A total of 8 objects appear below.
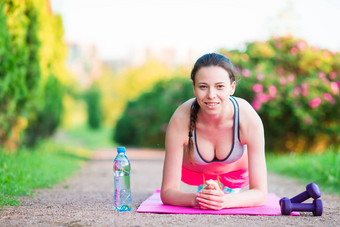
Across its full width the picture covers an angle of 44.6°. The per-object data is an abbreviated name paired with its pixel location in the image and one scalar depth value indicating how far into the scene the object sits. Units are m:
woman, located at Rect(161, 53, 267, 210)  3.21
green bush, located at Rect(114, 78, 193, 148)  13.24
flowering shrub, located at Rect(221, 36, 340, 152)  9.19
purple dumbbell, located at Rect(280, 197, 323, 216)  3.15
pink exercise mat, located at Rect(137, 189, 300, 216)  3.16
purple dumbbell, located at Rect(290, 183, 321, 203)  3.11
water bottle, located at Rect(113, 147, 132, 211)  3.35
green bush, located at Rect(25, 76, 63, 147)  9.36
